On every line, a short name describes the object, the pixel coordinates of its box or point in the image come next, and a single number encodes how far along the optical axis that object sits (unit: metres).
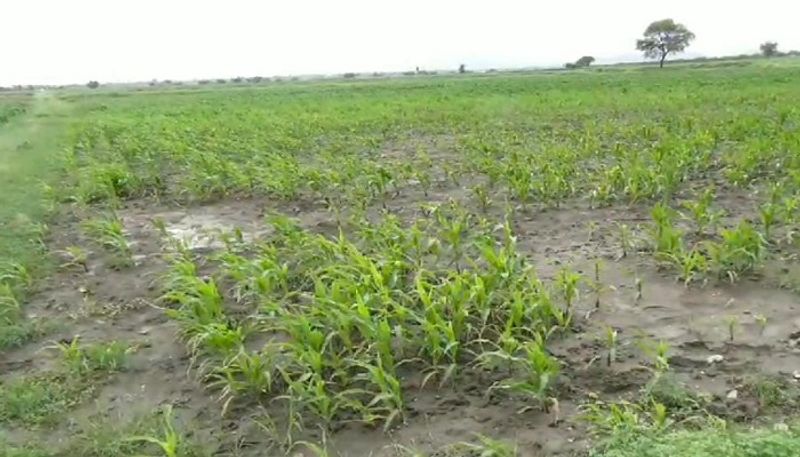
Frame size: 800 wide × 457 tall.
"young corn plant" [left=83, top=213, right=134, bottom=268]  6.72
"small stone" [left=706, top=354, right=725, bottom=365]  3.98
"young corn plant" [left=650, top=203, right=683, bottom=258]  5.48
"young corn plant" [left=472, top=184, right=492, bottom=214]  7.84
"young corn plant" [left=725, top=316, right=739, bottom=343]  4.25
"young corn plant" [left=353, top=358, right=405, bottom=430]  3.64
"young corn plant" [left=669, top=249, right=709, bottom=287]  5.04
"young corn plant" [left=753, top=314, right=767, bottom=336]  4.32
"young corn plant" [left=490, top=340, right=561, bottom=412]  3.61
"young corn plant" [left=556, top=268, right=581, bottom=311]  4.56
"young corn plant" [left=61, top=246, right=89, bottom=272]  6.70
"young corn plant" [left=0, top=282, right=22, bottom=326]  5.39
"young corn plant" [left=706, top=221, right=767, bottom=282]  5.11
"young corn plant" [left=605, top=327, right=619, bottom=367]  4.04
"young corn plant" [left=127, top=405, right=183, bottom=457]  3.33
